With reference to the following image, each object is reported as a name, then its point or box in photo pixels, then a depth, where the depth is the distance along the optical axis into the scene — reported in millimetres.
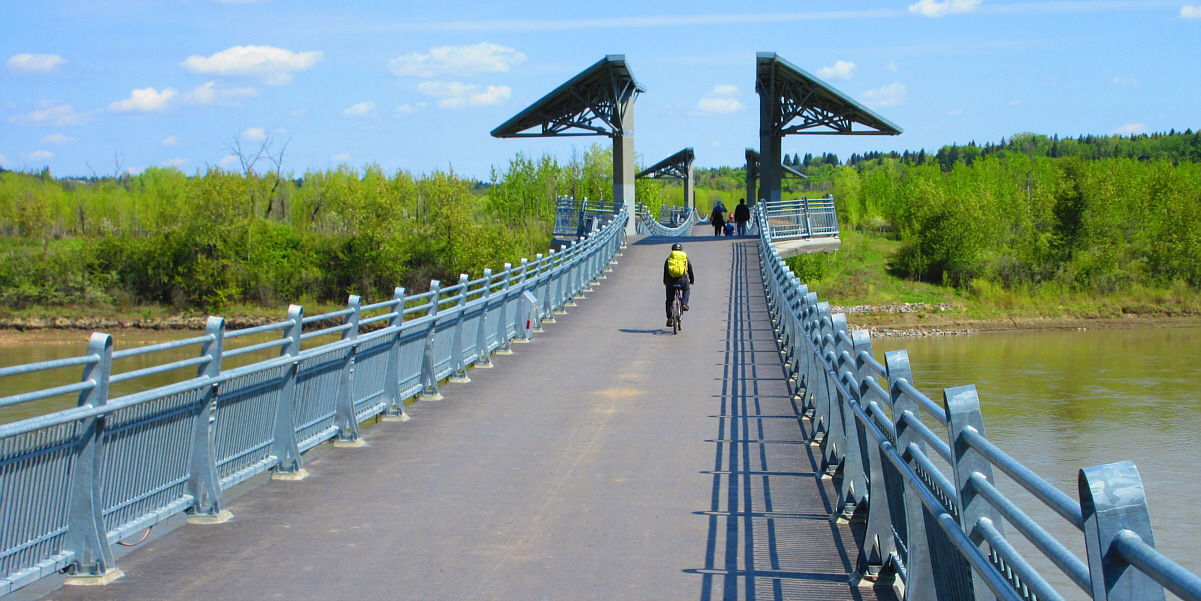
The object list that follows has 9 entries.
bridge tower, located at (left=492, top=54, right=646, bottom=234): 45438
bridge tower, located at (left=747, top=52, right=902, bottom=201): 44188
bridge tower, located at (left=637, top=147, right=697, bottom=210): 85312
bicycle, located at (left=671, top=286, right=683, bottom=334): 21392
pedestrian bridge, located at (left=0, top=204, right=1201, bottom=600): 4219
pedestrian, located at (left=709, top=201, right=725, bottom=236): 52344
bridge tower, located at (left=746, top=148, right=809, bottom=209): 78750
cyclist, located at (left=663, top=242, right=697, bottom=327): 21266
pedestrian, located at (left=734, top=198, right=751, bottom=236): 49156
